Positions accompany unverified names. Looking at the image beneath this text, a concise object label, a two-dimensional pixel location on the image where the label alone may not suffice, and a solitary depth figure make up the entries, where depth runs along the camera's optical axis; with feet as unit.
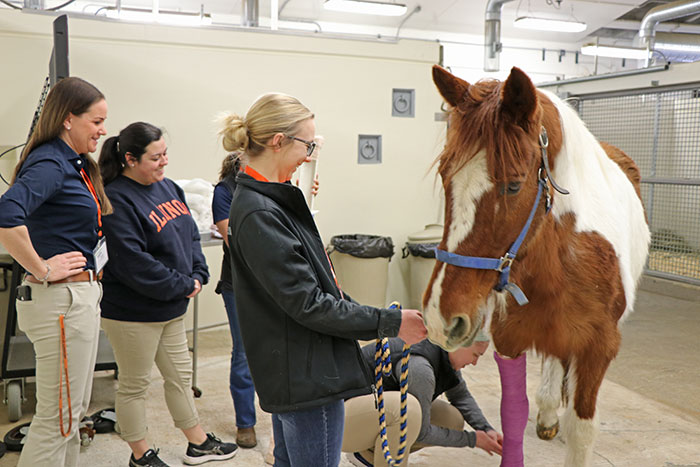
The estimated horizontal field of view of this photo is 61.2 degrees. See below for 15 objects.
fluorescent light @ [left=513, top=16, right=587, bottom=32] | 32.58
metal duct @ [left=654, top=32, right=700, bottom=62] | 36.96
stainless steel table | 11.15
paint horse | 4.65
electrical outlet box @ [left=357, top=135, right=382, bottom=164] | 16.99
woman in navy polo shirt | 6.30
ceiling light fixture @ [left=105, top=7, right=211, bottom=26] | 32.76
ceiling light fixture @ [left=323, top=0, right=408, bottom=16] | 30.04
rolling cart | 9.82
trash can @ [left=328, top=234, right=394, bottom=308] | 15.88
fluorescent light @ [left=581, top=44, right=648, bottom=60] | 36.55
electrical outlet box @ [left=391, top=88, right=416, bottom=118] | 17.16
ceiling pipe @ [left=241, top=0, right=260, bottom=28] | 18.20
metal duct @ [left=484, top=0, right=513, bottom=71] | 32.14
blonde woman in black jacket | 4.33
